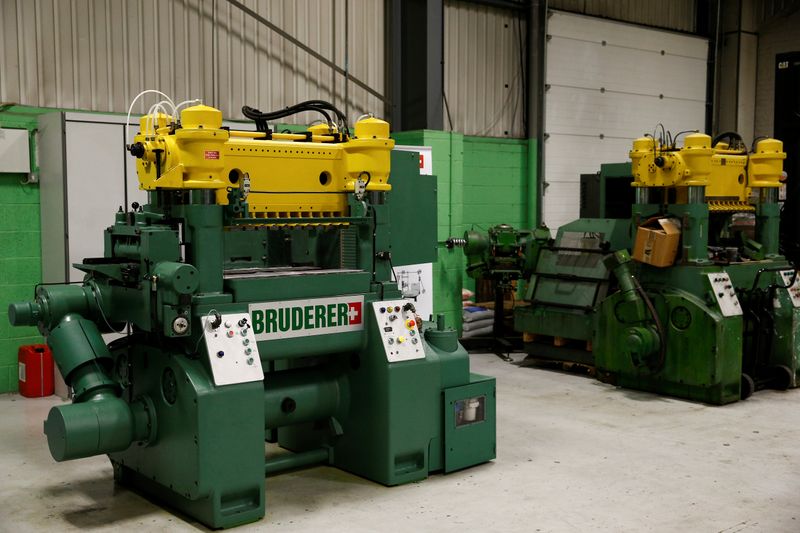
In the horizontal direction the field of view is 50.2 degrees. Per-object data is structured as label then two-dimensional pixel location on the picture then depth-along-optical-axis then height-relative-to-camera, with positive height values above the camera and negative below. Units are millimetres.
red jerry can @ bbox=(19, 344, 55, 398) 6520 -1249
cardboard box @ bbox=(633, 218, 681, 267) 6504 -254
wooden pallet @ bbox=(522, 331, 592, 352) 7426 -1186
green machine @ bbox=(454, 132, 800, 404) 6406 -595
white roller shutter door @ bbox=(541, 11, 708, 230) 10148 +1473
